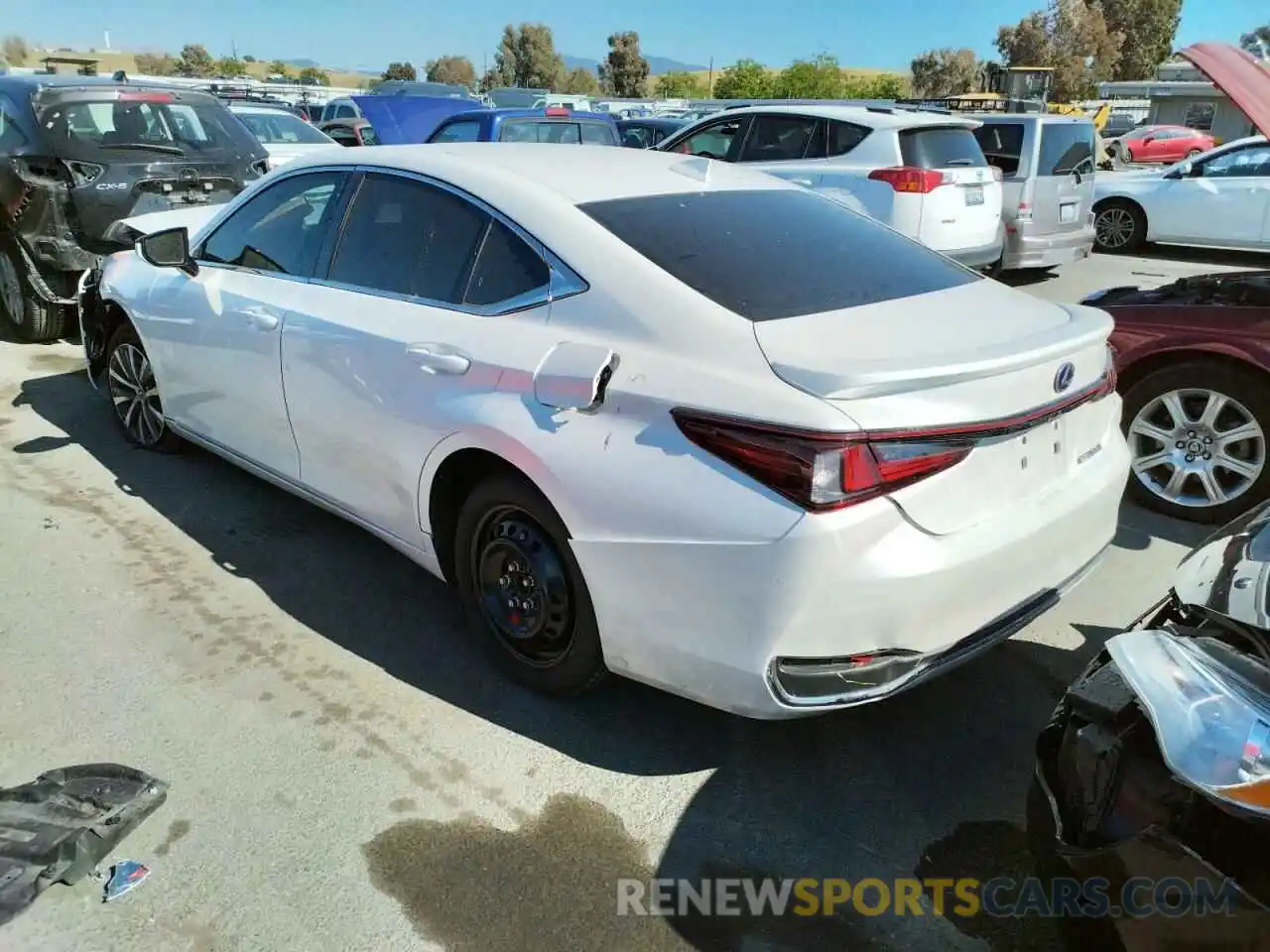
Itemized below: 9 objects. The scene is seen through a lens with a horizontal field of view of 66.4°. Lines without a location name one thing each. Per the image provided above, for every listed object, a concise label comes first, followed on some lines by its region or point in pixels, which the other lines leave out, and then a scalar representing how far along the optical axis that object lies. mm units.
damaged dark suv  6695
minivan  9680
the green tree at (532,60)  87312
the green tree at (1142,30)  68250
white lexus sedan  2316
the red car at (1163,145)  29797
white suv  8203
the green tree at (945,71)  72375
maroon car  4207
